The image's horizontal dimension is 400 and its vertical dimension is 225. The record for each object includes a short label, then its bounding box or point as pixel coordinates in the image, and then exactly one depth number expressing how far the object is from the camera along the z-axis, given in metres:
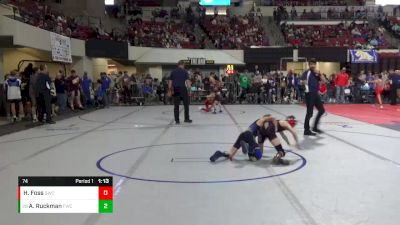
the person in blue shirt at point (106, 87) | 19.55
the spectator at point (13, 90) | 13.26
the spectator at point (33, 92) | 12.96
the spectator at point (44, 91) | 12.64
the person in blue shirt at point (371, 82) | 22.45
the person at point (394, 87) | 20.00
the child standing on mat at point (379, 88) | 19.86
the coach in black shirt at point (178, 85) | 12.62
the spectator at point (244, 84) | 22.29
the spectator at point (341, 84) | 20.89
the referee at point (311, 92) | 10.40
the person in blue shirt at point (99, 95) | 20.06
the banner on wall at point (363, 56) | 26.52
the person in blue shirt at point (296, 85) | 21.92
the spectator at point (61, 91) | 16.16
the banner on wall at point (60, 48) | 17.55
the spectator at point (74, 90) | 17.59
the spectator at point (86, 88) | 19.20
